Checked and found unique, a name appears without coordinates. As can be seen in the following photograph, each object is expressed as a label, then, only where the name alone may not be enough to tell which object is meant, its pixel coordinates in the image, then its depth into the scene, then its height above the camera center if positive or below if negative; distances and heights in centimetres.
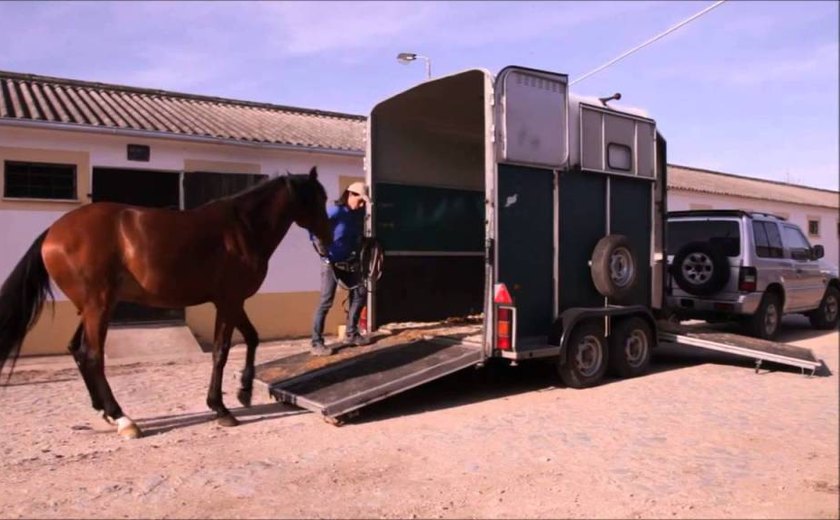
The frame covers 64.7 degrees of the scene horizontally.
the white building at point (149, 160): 945 +166
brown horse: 550 +0
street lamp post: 1368 +432
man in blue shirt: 734 +6
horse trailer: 639 +37
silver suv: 969 -2
